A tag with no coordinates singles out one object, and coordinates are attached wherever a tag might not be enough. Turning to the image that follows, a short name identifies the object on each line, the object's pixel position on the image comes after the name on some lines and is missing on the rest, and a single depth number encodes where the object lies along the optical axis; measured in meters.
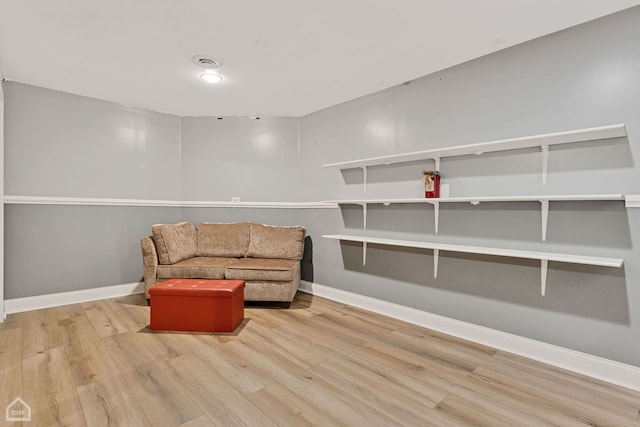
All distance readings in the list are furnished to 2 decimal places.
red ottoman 2.79
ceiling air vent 2.78
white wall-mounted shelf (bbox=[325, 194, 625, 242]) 1.99
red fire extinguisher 2.83
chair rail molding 3.36
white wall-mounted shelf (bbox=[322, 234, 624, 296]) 2.00
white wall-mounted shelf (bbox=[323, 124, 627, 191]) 2.04
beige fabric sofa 3.49
